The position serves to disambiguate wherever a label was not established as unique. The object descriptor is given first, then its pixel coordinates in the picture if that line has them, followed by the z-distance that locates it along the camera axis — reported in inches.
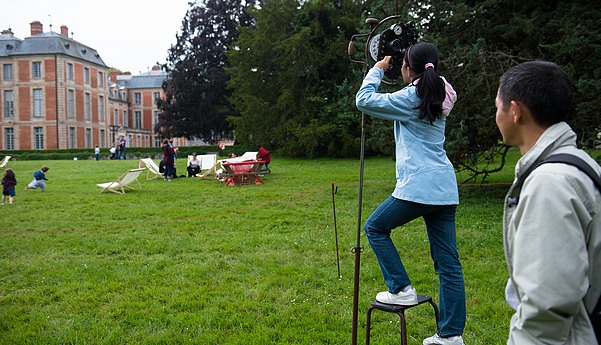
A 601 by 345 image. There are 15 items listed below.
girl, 130.0
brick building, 2518.5
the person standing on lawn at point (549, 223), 61.0
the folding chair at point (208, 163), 844.7
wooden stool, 132.1
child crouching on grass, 668.7
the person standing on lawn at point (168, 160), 799.1
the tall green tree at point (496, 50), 400.8
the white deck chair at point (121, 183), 630.5
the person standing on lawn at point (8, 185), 544.4
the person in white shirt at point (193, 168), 855.7
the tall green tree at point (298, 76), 1173.1
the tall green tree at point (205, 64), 1797.5
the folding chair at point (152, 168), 818.8
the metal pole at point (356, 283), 138.6
